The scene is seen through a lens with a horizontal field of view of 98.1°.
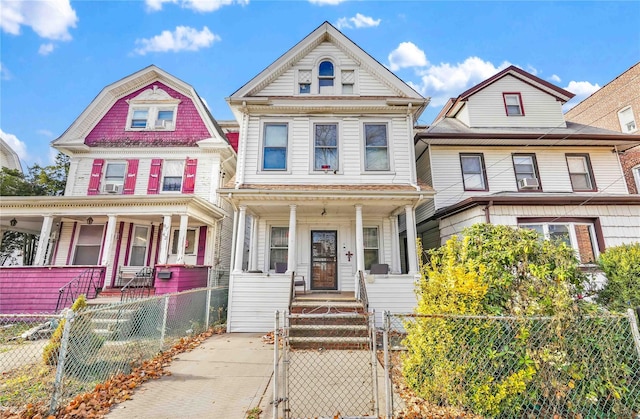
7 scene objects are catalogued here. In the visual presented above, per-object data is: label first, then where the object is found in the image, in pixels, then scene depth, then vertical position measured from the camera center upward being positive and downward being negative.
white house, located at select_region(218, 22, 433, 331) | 9.09 +3.73
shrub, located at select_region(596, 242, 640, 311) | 4.65 -0.18
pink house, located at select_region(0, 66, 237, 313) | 9.55 +2.44
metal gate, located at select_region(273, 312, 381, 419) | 3.23 -1.66
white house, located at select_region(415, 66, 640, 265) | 10.32 +4.41
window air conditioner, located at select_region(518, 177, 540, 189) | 10.35 +3.10
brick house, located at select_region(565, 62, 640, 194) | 12.88 +8.57
